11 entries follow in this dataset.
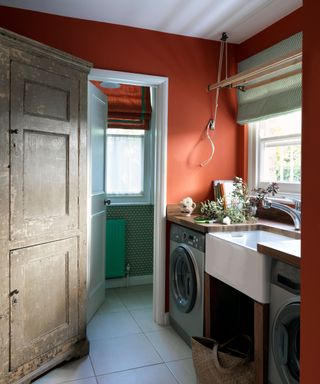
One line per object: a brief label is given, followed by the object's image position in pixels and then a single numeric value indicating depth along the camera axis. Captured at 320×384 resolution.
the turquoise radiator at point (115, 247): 3.94
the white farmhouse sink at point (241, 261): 1.82
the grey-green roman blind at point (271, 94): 2.58
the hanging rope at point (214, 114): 3.17
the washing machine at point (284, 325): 1.60
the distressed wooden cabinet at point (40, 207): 1.97
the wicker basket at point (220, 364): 1.91
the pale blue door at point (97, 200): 3.01
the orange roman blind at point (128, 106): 3.91
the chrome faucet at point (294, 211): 2.28
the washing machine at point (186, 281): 2.47
